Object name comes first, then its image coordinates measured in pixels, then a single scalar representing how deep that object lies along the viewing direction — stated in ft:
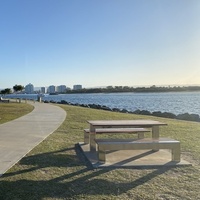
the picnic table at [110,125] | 18.38
